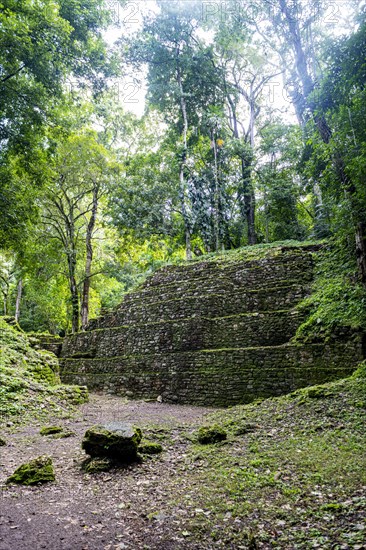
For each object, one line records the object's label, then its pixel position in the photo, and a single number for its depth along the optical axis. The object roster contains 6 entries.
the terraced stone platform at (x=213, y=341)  8.91
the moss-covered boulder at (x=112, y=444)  4.65
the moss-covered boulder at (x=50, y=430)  6.45
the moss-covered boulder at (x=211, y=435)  5.50
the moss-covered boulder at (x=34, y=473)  4.02
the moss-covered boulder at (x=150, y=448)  5.10
